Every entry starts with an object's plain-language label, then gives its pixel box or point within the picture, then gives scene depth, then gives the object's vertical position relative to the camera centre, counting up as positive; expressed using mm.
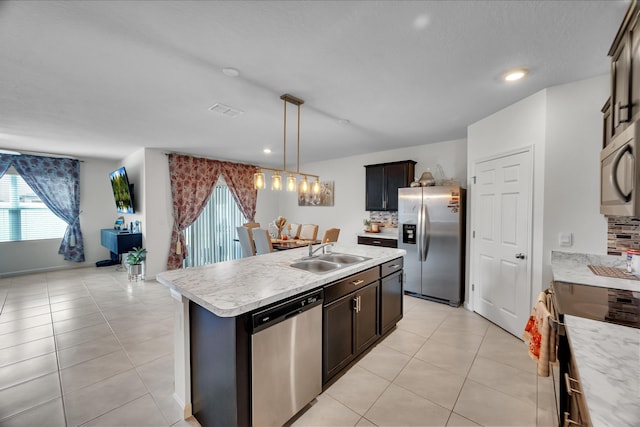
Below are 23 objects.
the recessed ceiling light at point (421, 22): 1473 +1091
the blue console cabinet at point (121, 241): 4742 -652
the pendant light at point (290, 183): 2807 +257
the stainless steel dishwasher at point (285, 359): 1418 -930
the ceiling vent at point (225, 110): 2746 +1077
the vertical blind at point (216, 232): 5746 -592
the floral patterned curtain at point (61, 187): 5121 +399
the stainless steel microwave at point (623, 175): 1182 +166
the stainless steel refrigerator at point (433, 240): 3578 -498
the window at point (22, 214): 4977 -161
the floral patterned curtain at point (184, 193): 5121 +290
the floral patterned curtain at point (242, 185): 6035 +516
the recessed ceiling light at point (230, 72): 2016 +1081
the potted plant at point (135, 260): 4746 -1006
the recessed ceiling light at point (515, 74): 2053 +1083
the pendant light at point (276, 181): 2779 +276
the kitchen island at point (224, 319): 1338 -650
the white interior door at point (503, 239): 2623 -371
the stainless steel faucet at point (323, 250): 2542 -445
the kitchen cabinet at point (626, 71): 1275 +744
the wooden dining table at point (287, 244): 4492 -674
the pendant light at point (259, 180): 2707 +286
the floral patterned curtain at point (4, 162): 4832 +848
